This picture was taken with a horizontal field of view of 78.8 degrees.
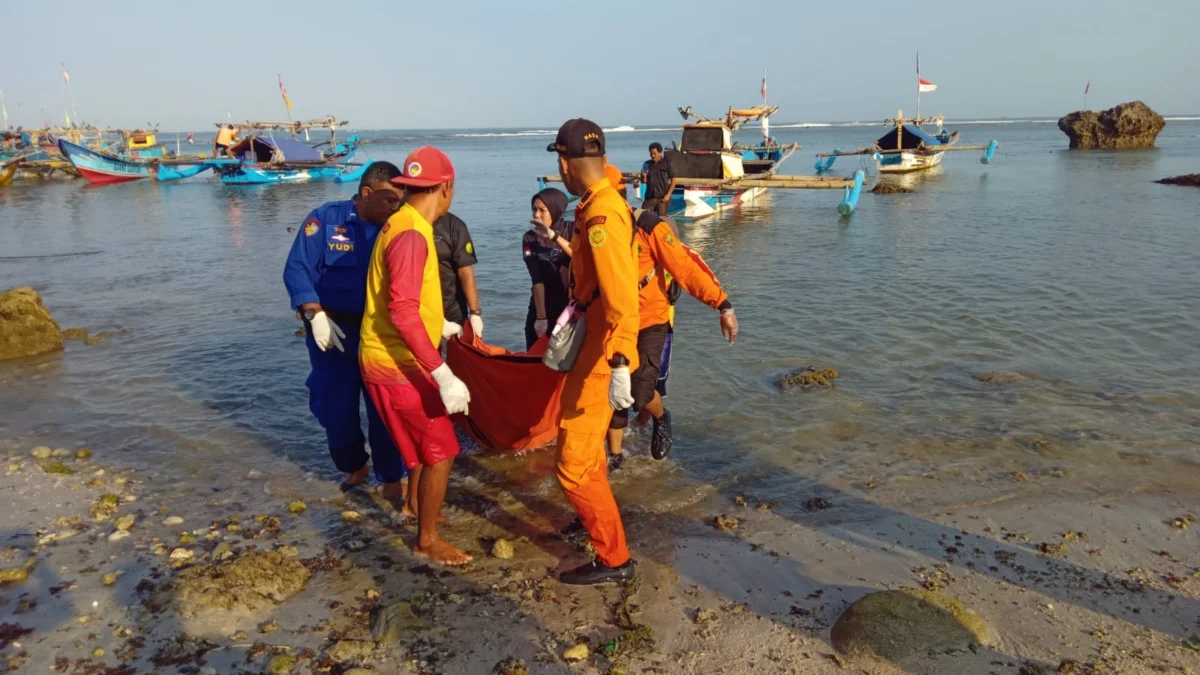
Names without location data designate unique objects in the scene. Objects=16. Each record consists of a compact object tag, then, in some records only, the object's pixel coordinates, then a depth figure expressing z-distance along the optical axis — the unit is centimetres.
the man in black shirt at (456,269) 495
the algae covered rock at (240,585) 335
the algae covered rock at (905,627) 301
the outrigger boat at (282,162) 3556
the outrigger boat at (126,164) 3509
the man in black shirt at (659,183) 1160
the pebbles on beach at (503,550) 386
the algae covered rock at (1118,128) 4628
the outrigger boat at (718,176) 1911
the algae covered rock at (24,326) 757
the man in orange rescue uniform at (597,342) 318
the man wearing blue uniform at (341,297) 417
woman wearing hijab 519
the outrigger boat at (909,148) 3397
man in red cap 327
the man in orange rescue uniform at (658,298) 384
